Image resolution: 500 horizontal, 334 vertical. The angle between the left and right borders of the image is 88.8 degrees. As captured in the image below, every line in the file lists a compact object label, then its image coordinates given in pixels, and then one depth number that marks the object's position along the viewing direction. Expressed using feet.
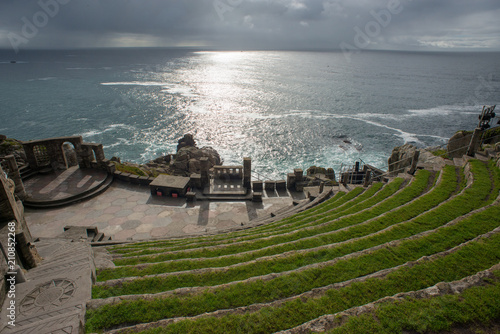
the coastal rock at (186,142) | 162.50
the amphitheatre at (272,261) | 19.67
